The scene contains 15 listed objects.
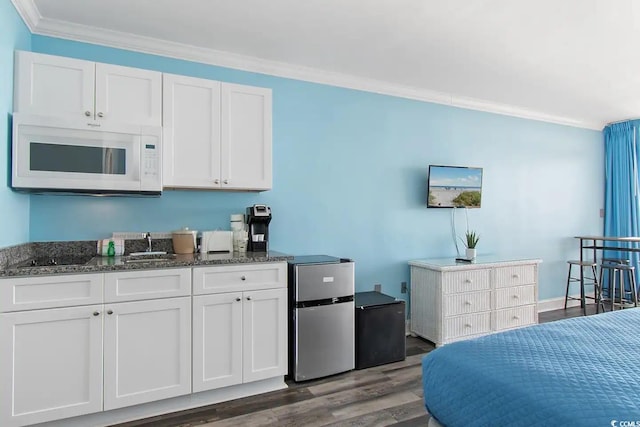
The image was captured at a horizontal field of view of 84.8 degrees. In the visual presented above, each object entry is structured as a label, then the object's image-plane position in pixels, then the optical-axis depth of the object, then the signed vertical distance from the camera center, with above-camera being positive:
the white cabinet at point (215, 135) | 2.56 +0.61
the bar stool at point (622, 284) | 4.33 -0.90
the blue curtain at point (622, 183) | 4.90 +0.49
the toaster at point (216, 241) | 2.76 -0.22
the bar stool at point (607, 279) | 4.61 -0.86
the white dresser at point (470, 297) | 3.40 -0.83
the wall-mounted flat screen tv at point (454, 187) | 3.87 +0.33
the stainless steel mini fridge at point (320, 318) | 2.64 -0.80
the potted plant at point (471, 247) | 3.73 -0.33
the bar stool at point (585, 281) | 4.48 -0.88
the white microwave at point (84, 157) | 2.15 +0.37
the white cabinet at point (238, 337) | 2.30 -0.84
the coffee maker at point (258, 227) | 2.85 -0.10
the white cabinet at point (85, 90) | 2.21 +0.82
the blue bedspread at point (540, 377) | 1.06 -0.57
